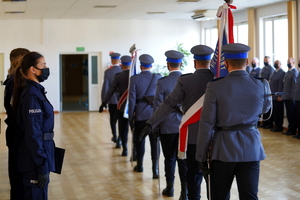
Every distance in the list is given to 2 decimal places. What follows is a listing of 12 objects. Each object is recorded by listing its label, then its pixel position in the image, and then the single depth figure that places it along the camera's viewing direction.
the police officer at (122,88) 7.53
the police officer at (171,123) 5.02
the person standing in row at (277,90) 11.05
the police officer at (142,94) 6.40
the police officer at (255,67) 12.16
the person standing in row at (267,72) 11.61
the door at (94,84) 16.45
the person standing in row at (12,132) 3.90
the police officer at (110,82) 8.72
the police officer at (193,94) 4.29
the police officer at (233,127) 3.34
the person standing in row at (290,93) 10.49
